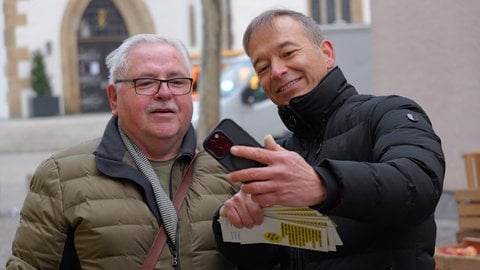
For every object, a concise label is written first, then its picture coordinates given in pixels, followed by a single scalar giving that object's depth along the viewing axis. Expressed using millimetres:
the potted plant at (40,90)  30391
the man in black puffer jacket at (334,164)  1812
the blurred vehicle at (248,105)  16141
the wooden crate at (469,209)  5910
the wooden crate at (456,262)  4660
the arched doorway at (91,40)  31594
